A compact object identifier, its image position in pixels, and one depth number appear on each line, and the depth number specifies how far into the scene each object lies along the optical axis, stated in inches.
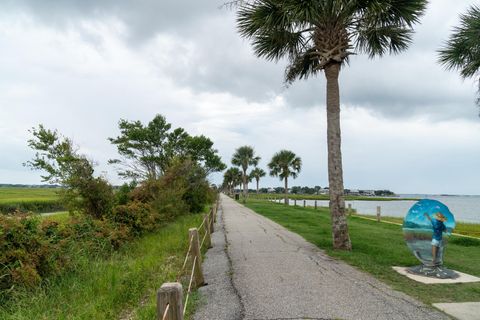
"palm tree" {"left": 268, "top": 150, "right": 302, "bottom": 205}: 2101.4
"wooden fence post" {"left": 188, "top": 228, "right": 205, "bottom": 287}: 269.1
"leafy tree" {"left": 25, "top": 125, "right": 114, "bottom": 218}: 529.0
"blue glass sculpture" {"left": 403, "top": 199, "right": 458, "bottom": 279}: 307.4
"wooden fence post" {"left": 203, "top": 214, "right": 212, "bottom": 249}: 471.2
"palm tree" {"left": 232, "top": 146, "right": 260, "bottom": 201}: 2723.9
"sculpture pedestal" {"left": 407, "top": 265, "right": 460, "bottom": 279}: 298.2
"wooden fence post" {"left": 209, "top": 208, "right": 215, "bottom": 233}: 634.2
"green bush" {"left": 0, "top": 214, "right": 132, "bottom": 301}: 230.8
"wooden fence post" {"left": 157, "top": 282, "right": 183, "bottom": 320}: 119.8
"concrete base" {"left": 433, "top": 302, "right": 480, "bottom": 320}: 201.3
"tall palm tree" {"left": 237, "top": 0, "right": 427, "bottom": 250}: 405.1
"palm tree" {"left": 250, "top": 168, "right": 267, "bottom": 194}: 3464.6
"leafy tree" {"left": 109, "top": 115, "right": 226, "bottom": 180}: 1358.3
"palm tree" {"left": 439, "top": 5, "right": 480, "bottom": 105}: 480.4
